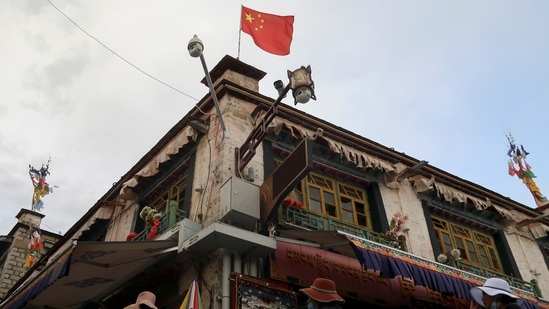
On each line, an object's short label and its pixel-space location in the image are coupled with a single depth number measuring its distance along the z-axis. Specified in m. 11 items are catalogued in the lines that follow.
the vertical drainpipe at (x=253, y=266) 8.39
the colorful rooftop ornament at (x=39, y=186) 18.39
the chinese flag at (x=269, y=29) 10.37
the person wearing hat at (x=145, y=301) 4.32
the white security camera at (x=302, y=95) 8.70
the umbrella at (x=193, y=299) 7.16
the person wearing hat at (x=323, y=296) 4.30
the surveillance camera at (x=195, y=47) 9.26
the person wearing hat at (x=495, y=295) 3.96
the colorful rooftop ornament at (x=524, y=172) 18.17
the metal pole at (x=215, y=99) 9.44
